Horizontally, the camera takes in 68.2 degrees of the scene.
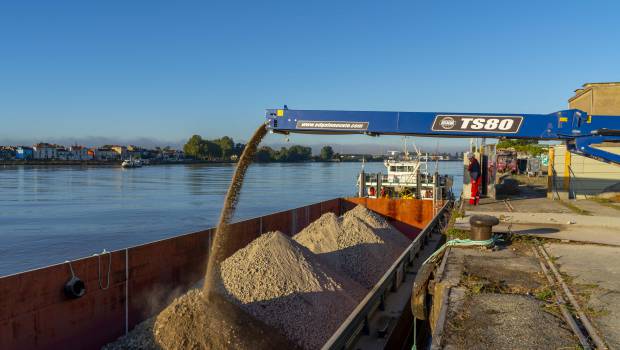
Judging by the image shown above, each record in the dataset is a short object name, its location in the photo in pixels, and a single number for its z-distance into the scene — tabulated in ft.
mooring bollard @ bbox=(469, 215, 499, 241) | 22.12
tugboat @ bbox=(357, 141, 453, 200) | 65.24
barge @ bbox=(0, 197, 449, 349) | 16.96
